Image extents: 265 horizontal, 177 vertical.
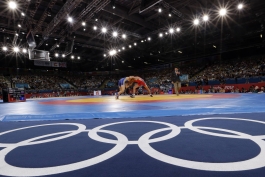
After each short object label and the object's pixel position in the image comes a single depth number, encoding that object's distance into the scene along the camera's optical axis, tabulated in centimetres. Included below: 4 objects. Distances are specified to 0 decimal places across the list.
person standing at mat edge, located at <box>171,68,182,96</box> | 1015
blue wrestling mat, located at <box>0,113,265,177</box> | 111
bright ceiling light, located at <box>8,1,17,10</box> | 838
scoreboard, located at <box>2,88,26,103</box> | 1079
